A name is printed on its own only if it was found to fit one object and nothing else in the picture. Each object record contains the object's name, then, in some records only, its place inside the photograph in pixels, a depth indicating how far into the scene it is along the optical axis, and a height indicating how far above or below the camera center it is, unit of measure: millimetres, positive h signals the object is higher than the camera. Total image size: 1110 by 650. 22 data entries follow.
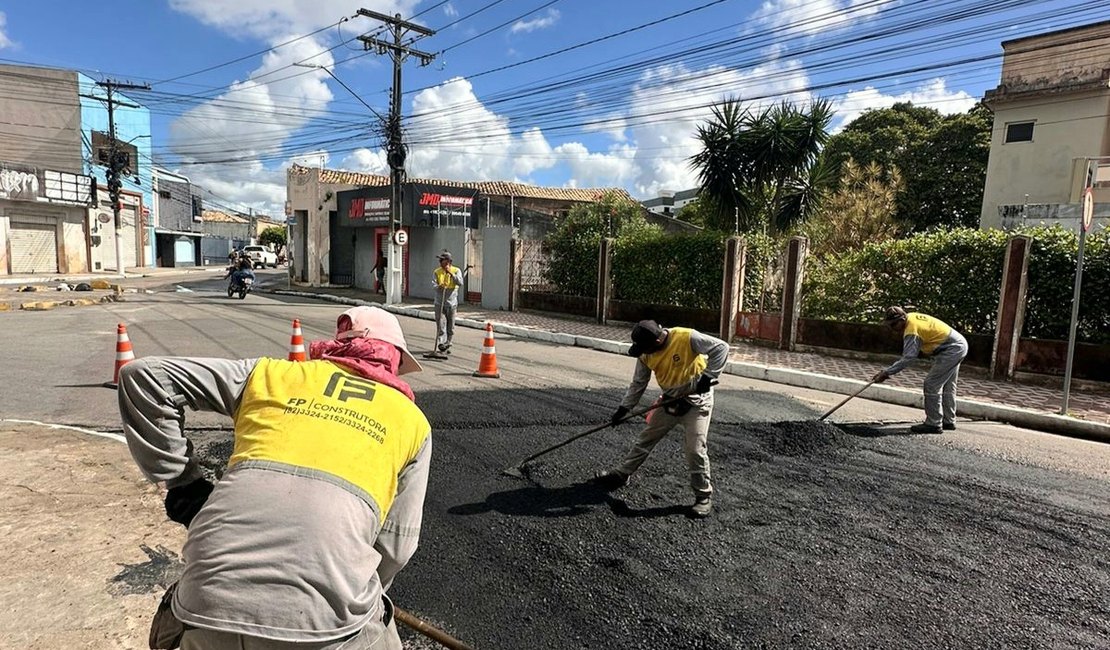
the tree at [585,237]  15844 +669
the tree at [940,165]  27844 +5153
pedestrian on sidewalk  23062 -595
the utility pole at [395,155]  19109 +3069
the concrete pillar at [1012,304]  8938 -335
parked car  48875 -722
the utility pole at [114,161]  29516 +4013
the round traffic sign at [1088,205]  7078 +909
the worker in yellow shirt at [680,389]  4133 -850
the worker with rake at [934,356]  6578 -838
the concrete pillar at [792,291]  11250 -352
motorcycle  19609 -1236
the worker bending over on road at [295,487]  1370 -583
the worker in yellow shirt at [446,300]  9828 -697
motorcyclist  19609 -858
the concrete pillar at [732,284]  12039 -298
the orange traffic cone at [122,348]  6477 -1119
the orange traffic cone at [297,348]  7234 -1157
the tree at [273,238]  73000 +1284
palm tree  13555 +2357
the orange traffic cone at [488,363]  8234 -1398
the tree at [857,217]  17656 +1671
